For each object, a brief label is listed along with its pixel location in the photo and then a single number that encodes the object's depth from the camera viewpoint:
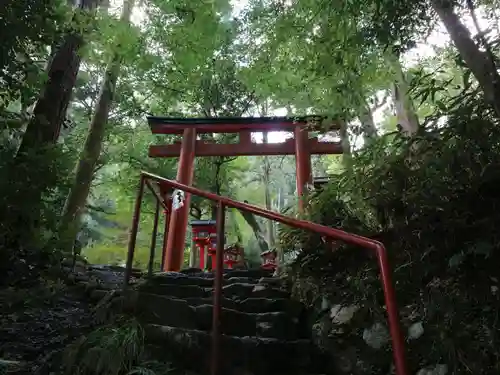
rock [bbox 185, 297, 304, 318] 3.72
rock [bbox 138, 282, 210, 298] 3.92
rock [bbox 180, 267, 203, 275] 5.70
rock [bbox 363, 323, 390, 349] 2.89
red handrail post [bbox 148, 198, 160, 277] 4.02
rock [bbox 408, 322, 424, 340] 2.71
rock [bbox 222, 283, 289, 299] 4.11
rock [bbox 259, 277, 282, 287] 4.39
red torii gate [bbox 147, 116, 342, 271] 8.23
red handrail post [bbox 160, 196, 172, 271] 6.81
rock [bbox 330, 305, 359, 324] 3.25
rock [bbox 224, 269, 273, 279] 5.22
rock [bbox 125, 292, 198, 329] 3.18
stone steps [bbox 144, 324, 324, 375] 2.80
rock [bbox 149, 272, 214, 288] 4.24
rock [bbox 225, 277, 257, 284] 4.71
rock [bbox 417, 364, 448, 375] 2.42
